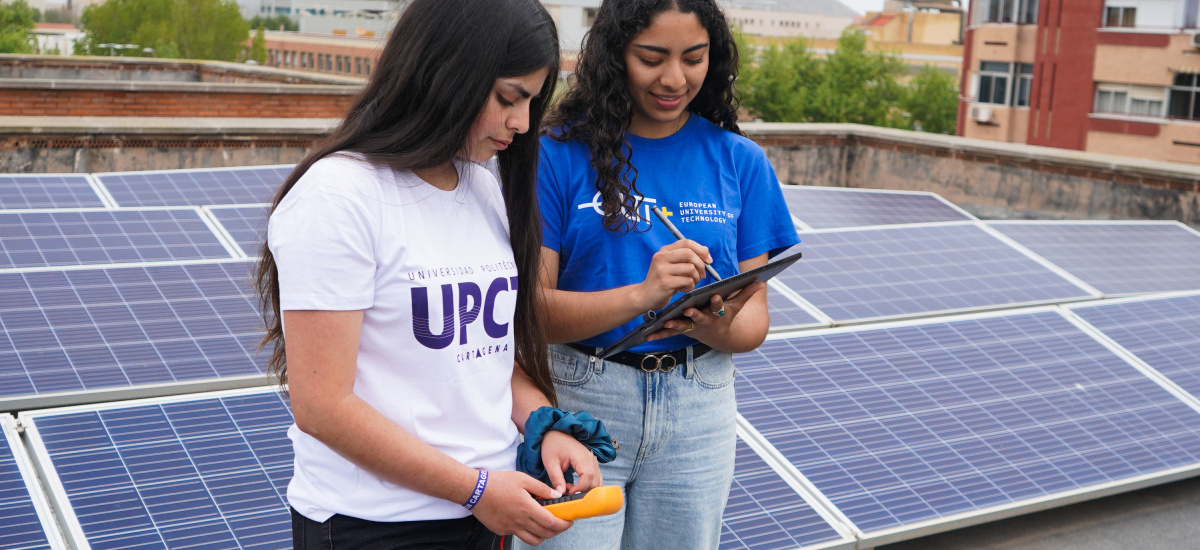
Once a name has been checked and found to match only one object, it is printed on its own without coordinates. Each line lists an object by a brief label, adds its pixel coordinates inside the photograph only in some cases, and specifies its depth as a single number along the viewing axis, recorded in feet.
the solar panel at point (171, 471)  9.16
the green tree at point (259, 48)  199.62
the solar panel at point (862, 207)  22.11
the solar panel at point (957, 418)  12.09
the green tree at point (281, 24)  428.97
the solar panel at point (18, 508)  8.68
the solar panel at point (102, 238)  14.90
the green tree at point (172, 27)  181.88
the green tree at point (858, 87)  202.08
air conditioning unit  152.66
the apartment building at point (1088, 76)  124.06
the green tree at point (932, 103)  213.25
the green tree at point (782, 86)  205.98
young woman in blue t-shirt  7.68
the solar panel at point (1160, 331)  16.03
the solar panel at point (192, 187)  19.70
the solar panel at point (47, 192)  18.30
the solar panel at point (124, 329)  11.25
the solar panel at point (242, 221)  16.48
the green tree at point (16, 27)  163.53
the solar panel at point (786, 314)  15.16
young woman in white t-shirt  5.38
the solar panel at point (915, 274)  16.63
